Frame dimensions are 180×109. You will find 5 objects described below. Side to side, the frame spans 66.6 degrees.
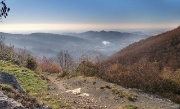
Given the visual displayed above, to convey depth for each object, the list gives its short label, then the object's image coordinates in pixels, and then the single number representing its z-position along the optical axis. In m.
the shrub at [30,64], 19.78
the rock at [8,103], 4.44
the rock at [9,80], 6.56
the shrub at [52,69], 24.06
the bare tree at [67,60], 40.69
